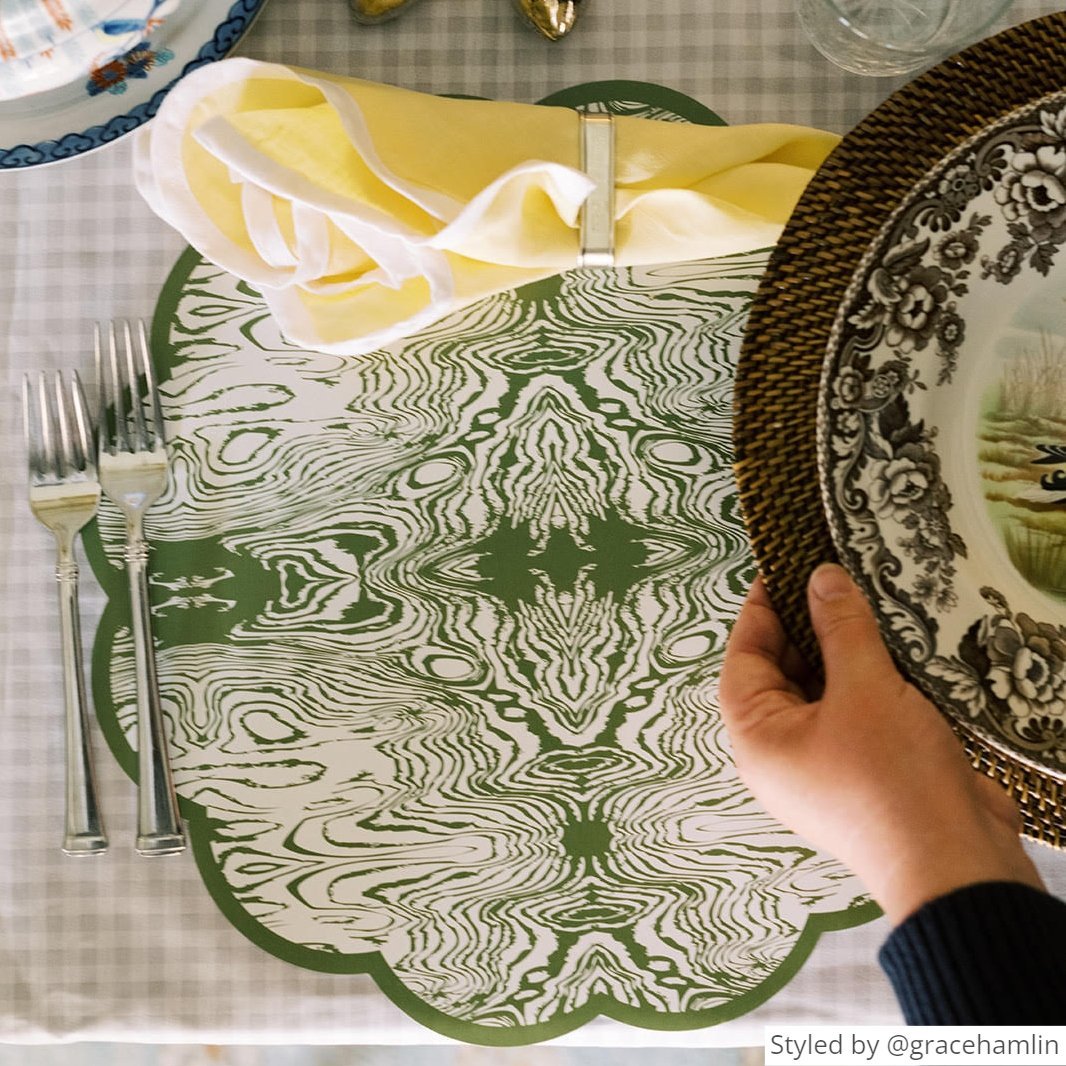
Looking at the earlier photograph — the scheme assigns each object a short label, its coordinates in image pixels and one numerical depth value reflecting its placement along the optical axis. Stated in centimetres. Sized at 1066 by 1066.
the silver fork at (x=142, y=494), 55
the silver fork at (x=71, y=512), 56
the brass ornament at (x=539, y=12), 55
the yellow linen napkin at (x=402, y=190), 48
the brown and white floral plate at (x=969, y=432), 45
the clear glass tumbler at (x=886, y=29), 54
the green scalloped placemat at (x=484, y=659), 56
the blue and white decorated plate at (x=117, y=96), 51
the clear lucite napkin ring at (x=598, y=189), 50
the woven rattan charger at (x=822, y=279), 45
